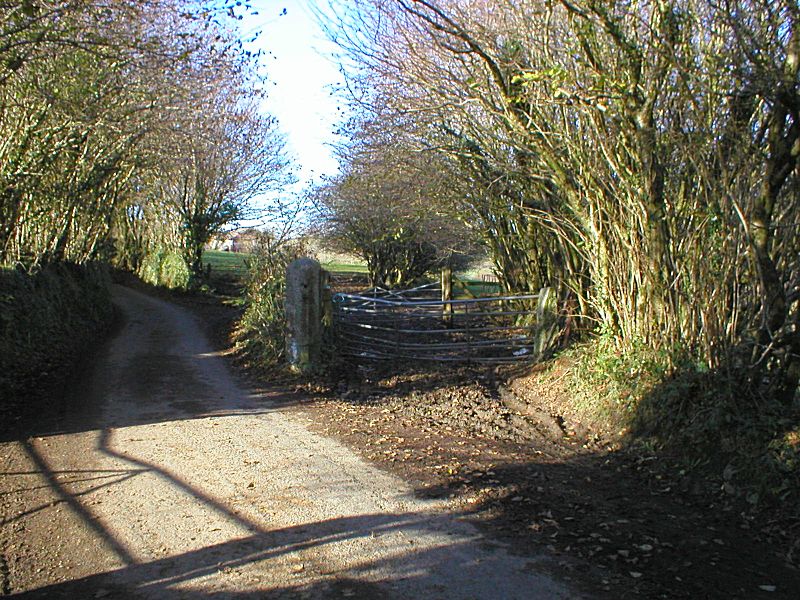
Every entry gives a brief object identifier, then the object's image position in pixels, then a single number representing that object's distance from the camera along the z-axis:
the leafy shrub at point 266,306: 13.43
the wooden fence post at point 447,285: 18.31
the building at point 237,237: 30.32
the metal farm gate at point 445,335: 12.95
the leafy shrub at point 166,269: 31.94
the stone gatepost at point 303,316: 12.41
